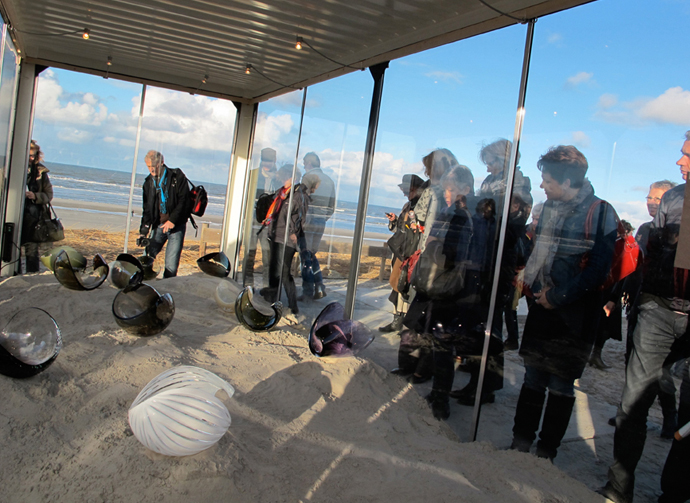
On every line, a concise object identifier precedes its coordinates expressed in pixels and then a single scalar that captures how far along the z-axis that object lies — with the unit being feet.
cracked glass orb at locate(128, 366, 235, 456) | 7.26
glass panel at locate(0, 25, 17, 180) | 18.30
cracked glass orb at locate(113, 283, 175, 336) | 12.84
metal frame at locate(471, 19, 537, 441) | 10.43
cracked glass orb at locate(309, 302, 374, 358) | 13.43
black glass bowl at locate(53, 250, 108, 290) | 17.29
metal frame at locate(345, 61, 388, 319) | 15.53
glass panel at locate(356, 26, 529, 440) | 11.17
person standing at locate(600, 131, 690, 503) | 7.78
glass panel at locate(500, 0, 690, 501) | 8.16
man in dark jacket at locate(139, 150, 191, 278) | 24.54
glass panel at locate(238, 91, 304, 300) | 21.66
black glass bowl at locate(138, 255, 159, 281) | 20.67
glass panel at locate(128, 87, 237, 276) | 24.68
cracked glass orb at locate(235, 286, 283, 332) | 15.66
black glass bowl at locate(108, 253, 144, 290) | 18.54
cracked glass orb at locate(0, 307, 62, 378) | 9.45
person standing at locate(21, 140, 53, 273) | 23.52
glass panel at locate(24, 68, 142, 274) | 23.93
